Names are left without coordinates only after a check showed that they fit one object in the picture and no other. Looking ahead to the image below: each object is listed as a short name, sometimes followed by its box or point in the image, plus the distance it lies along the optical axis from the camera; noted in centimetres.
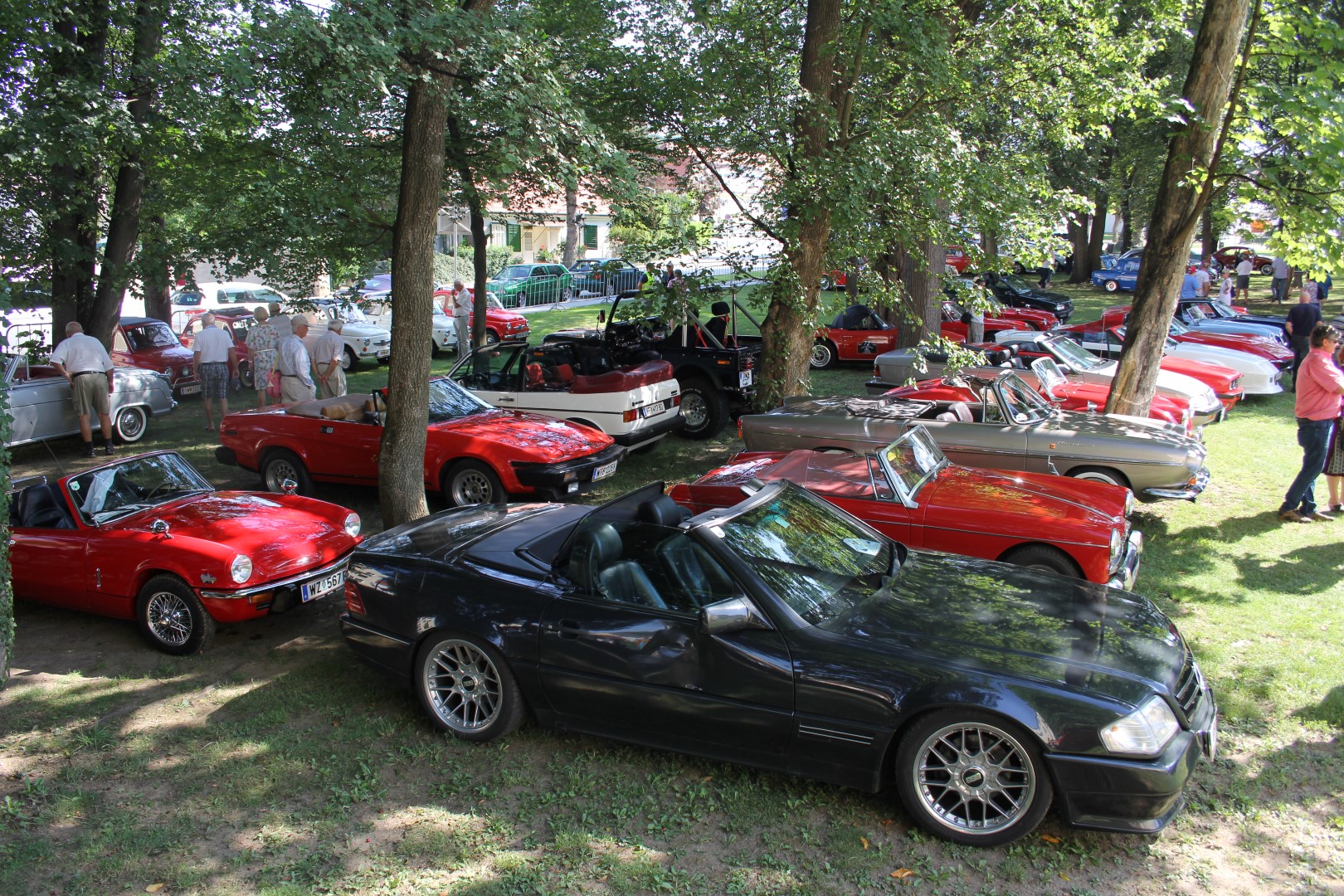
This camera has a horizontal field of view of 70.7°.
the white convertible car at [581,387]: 1111
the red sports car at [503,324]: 2245
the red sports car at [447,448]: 930
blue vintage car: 3288
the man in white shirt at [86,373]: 1242
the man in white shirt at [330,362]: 1274
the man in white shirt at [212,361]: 1379
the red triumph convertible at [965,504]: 658
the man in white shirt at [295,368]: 1202
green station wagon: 3053
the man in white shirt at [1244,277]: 2855
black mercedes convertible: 394
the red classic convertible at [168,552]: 635
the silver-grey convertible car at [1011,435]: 889
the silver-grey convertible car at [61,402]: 1242
